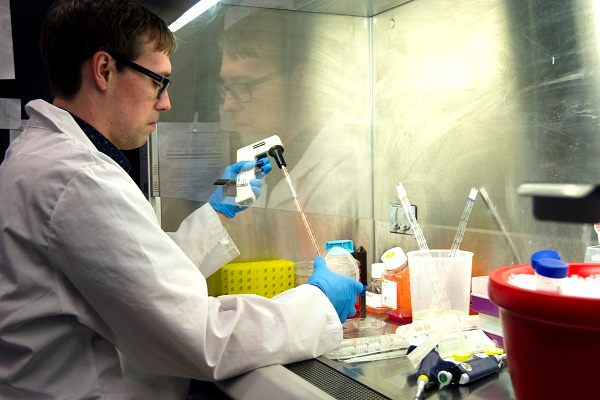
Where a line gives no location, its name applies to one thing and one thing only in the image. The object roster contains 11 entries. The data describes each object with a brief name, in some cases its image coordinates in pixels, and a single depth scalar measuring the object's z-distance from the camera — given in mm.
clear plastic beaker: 1547
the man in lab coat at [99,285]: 1075
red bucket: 571
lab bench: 1071
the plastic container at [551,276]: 615
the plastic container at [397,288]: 1703
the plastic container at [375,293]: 1777
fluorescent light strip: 1871
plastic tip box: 1828
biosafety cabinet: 1582
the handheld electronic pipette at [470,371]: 1126
